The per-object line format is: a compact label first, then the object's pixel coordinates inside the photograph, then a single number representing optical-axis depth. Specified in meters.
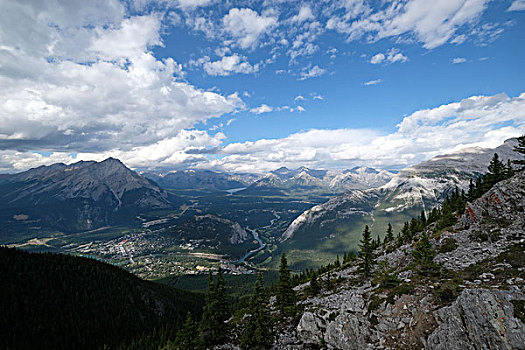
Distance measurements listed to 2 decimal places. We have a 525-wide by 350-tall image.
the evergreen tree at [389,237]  106.06
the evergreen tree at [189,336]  47.06
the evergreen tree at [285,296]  50.17
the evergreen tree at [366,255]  60.69
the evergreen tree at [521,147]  49.27
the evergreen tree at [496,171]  68.66
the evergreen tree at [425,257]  35.66
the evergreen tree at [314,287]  58.81
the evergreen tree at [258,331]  37.92
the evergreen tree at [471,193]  74.27
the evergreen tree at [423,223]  88.64
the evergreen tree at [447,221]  64.36
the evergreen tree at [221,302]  50.74
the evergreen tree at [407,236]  81.55
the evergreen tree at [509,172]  64.50
